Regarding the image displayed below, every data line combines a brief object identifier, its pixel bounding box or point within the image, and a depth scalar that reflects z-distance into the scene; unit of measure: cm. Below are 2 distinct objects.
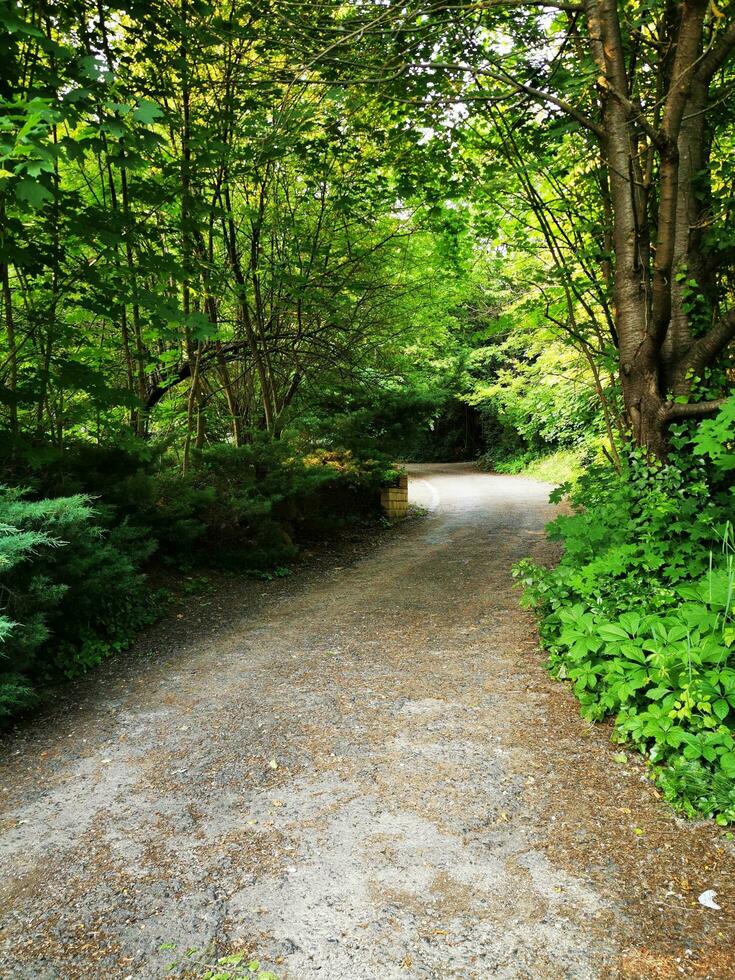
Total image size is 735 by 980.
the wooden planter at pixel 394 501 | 1118
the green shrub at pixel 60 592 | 345
